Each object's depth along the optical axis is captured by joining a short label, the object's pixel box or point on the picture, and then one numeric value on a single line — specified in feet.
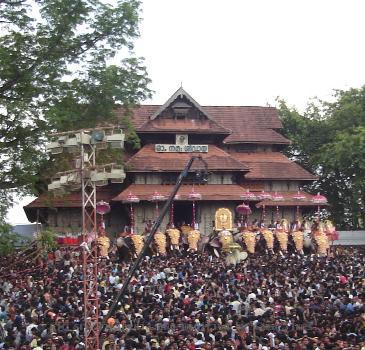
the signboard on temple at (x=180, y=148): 138.62
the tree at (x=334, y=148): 164.99
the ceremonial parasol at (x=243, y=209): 128.36
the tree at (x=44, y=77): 71.82
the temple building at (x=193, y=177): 132.46
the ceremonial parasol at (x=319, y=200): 133.59
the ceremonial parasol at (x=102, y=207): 118.93
